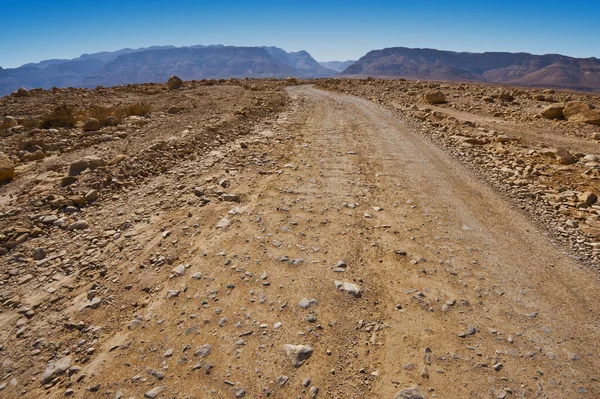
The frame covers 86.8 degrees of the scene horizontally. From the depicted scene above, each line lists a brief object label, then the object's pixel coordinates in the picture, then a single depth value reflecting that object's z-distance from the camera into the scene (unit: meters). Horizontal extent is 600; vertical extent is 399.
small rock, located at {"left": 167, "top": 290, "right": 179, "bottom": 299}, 4.77
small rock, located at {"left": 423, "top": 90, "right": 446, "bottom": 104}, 22.38
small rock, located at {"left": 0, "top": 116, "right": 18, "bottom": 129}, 13.95
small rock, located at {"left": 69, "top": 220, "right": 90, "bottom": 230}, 6.89
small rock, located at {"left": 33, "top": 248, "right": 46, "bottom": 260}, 6.08
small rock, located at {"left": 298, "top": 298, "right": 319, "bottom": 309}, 4.47
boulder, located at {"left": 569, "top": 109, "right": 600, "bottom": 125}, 14.36
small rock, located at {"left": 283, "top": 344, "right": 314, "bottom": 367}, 3.72
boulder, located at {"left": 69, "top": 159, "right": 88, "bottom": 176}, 9.03
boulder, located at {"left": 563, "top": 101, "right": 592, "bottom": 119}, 15.14
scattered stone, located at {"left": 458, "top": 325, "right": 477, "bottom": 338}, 3.97
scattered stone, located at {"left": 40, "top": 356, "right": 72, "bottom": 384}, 3.82
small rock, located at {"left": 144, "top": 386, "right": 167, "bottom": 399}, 3.42
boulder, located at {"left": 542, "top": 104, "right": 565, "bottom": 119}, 15.99
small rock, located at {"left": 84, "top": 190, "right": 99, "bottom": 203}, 7.92
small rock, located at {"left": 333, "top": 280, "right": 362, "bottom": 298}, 4.69
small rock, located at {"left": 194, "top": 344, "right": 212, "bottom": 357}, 3.84
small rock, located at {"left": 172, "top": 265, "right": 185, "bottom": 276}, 5.23
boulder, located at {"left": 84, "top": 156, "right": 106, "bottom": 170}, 9.23
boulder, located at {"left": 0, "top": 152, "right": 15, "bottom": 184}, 9.05
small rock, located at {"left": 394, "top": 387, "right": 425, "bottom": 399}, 3.29
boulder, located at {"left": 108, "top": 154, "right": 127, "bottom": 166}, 9.57
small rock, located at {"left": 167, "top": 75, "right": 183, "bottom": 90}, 30.14
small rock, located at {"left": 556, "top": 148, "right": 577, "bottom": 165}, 9.62
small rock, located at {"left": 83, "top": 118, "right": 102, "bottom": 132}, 13.60
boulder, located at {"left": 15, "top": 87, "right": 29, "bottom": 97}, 22.86
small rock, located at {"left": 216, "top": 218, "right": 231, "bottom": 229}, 6.44
